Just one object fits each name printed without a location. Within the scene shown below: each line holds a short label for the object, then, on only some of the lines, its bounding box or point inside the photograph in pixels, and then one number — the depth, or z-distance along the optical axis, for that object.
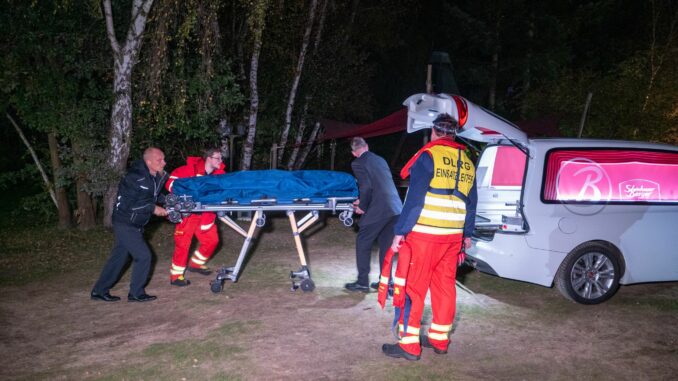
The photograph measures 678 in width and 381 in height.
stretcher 6.41
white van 6.39
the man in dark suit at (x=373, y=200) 6.83
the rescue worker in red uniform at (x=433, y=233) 4.82
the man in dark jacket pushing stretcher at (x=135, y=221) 6.46
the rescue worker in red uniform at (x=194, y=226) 7.29
